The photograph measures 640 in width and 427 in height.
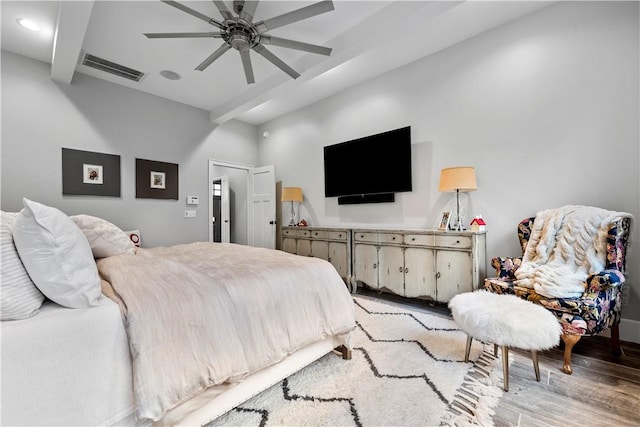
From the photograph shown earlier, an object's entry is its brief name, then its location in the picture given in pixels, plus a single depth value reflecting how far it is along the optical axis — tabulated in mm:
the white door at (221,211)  6023
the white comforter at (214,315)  1093
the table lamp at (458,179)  2727
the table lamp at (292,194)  4548
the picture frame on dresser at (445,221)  2957
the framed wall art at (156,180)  3965
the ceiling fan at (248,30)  2017
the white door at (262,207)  5098
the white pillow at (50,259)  1058
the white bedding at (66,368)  896
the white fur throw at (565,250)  1941
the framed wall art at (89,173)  3373
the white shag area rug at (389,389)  1379
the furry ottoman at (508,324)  1502
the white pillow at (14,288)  958
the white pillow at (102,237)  2193
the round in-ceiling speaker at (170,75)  3545
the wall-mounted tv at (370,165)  3455
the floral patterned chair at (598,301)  1757
